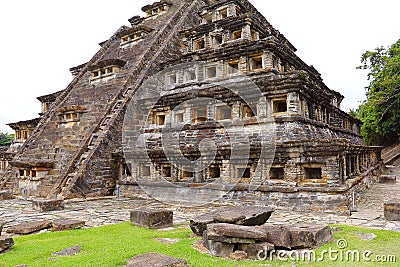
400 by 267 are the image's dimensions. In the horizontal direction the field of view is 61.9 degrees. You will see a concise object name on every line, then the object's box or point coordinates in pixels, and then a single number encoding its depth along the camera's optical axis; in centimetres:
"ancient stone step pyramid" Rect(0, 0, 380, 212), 1141
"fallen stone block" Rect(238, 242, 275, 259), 588
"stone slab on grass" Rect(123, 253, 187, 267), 513
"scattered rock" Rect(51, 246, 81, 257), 615
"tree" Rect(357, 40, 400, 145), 2416
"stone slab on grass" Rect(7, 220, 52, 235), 827
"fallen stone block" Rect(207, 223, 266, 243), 590
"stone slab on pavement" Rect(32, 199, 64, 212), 1147
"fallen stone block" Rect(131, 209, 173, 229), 844
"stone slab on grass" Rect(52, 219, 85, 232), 847
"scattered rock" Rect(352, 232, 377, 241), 711
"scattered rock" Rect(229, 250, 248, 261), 584
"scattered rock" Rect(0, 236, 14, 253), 641
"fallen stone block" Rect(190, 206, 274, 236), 695
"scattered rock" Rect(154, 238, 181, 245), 696
